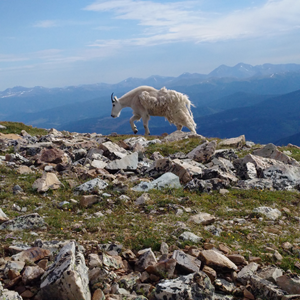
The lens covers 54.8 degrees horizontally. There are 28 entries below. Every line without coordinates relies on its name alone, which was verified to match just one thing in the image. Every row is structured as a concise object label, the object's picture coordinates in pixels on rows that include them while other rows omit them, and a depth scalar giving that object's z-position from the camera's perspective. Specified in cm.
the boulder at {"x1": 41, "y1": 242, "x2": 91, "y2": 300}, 408
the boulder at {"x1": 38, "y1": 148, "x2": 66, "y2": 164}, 1277
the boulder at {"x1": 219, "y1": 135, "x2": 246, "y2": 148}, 1686
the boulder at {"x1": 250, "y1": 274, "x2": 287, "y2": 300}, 446
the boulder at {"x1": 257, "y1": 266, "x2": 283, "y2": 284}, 489
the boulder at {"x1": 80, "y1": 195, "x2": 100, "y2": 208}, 858
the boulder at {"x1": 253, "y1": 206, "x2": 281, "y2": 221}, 812
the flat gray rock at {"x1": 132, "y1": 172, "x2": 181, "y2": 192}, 1012
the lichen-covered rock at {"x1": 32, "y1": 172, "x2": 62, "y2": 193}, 959
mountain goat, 2191
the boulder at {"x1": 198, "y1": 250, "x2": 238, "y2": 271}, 522
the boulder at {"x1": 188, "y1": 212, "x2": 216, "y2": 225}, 758
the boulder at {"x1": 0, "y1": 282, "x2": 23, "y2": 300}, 397
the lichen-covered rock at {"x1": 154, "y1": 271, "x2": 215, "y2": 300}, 418
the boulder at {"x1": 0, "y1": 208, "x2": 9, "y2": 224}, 712
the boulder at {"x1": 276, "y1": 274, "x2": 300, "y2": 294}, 454
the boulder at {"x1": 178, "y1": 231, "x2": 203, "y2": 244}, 638
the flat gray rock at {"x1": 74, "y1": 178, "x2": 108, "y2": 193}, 955
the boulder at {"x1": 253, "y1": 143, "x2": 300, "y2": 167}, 1315
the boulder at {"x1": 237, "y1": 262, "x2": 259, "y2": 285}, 498
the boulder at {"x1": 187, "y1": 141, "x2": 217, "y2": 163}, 1358
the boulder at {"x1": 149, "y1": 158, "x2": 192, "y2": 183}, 1109
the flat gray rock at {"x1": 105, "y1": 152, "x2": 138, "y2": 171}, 1204
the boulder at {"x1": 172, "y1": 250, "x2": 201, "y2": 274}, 505
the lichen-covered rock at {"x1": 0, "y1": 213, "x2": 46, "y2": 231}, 688
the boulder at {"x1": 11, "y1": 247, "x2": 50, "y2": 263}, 512
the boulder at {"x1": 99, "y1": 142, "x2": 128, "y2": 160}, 1362
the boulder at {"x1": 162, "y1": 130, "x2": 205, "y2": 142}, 1848
